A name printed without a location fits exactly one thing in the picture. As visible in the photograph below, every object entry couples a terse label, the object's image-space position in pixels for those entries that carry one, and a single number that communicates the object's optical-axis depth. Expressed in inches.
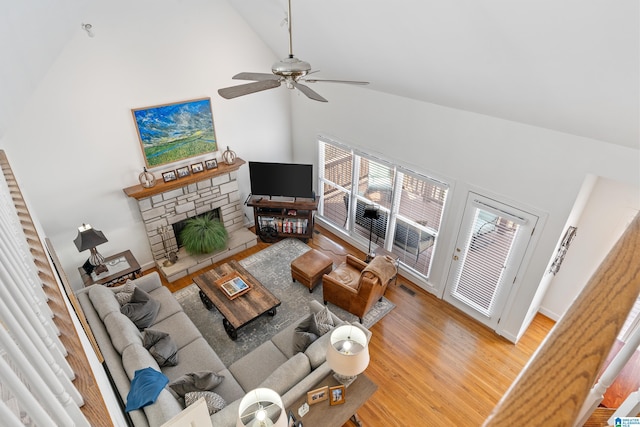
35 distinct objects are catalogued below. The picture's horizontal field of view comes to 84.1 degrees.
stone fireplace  215.5
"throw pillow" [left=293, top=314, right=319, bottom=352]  146.7
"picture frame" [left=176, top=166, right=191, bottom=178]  220.0
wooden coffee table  176.9
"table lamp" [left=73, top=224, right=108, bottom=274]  182.4
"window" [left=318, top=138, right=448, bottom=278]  204.8
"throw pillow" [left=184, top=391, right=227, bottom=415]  122.6
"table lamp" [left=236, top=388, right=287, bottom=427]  103.0
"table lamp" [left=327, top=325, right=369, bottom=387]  116.1
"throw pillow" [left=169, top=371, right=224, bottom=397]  129.6
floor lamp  216.2
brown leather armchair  180.5
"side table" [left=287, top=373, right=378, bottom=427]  124.8
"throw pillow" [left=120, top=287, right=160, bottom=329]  164.7
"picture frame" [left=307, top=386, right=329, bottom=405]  126.8
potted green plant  234.1
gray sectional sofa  122.1
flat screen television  240.8
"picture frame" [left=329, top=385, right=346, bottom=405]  128.7
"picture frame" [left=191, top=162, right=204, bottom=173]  224.7
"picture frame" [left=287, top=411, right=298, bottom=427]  121.9
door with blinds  167.5
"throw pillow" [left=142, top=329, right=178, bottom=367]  147.1
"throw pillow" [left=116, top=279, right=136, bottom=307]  171.0
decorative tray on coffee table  187.3
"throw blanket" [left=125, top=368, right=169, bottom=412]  117.8
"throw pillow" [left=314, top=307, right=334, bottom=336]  154.9
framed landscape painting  201.2
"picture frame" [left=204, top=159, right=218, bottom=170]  229.9
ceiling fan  102.4
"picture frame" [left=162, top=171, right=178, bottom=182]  213.9
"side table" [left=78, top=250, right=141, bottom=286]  197.2
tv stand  250.1
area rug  183.2
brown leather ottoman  211.8
